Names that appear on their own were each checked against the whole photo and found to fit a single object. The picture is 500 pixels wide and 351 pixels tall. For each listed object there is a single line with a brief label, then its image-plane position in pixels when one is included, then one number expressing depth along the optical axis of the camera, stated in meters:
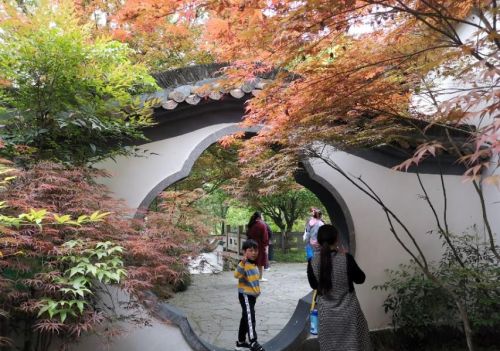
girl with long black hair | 3.43
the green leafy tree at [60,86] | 3.36
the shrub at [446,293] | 4.87
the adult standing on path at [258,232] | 8.92
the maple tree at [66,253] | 2.86
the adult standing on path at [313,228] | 8.46
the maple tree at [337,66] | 3.00
